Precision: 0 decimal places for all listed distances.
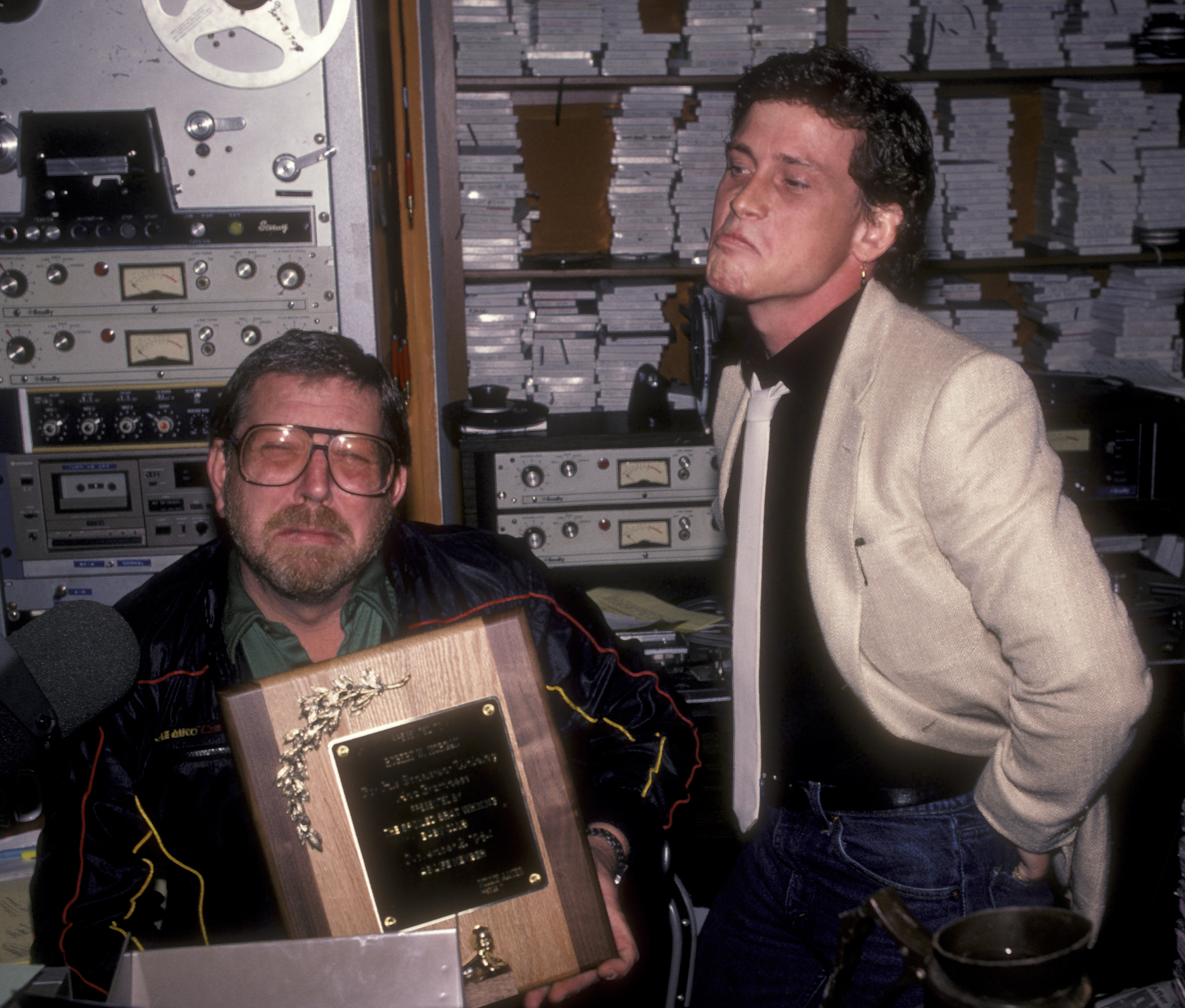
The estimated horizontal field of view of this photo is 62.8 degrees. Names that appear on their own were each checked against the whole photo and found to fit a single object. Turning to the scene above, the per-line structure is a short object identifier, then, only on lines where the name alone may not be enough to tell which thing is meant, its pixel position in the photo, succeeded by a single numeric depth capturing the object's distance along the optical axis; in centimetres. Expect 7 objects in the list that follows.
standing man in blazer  106
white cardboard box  69
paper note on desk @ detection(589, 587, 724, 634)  228
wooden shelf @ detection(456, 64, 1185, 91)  284
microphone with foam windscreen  76
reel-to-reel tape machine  168
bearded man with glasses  128
